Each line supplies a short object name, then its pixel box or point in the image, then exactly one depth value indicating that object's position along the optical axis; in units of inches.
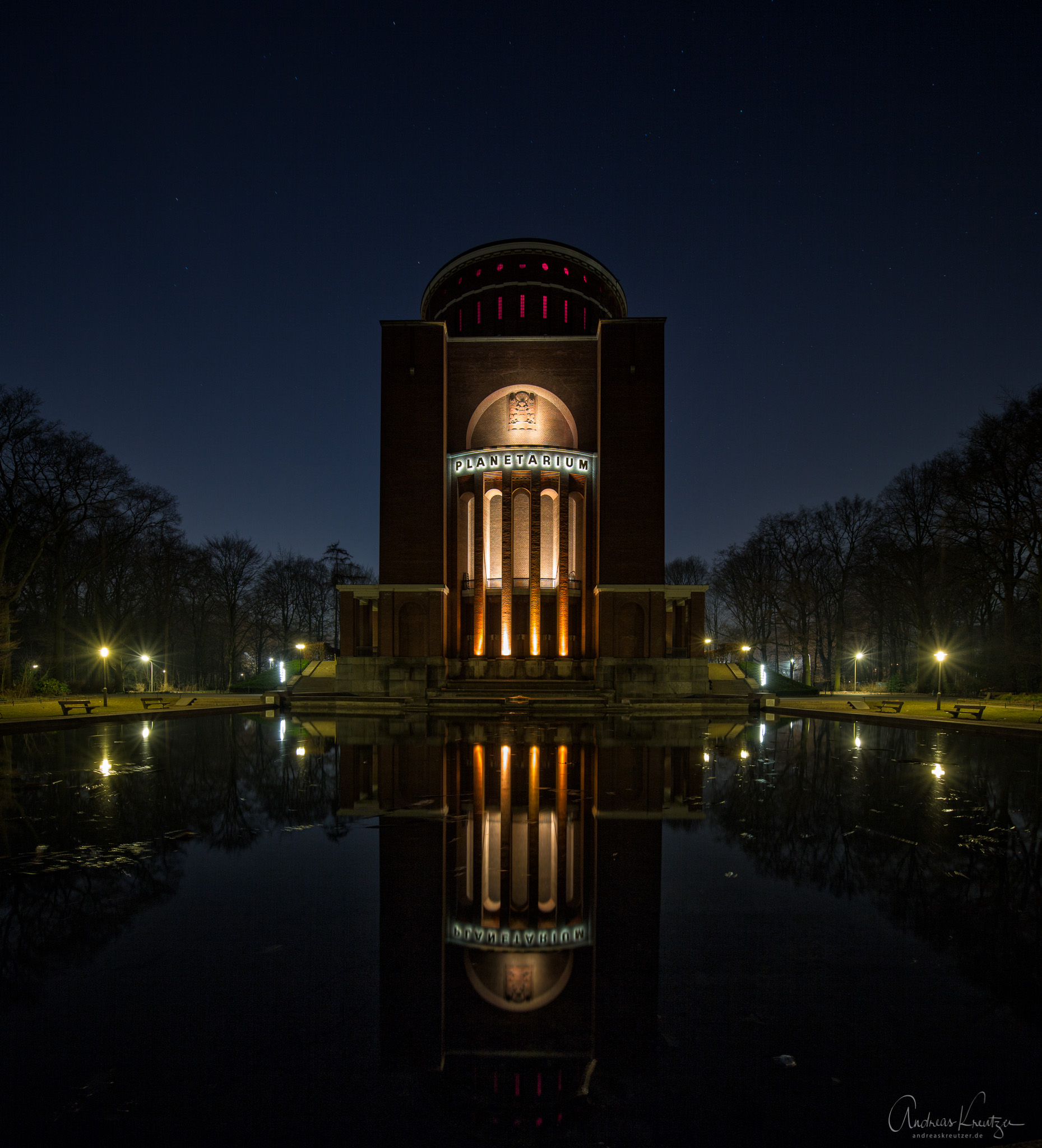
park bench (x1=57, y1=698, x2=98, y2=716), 887.1
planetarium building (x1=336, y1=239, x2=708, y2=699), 1321.4
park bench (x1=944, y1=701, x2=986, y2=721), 864.8
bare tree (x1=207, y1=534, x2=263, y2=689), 2111.2
